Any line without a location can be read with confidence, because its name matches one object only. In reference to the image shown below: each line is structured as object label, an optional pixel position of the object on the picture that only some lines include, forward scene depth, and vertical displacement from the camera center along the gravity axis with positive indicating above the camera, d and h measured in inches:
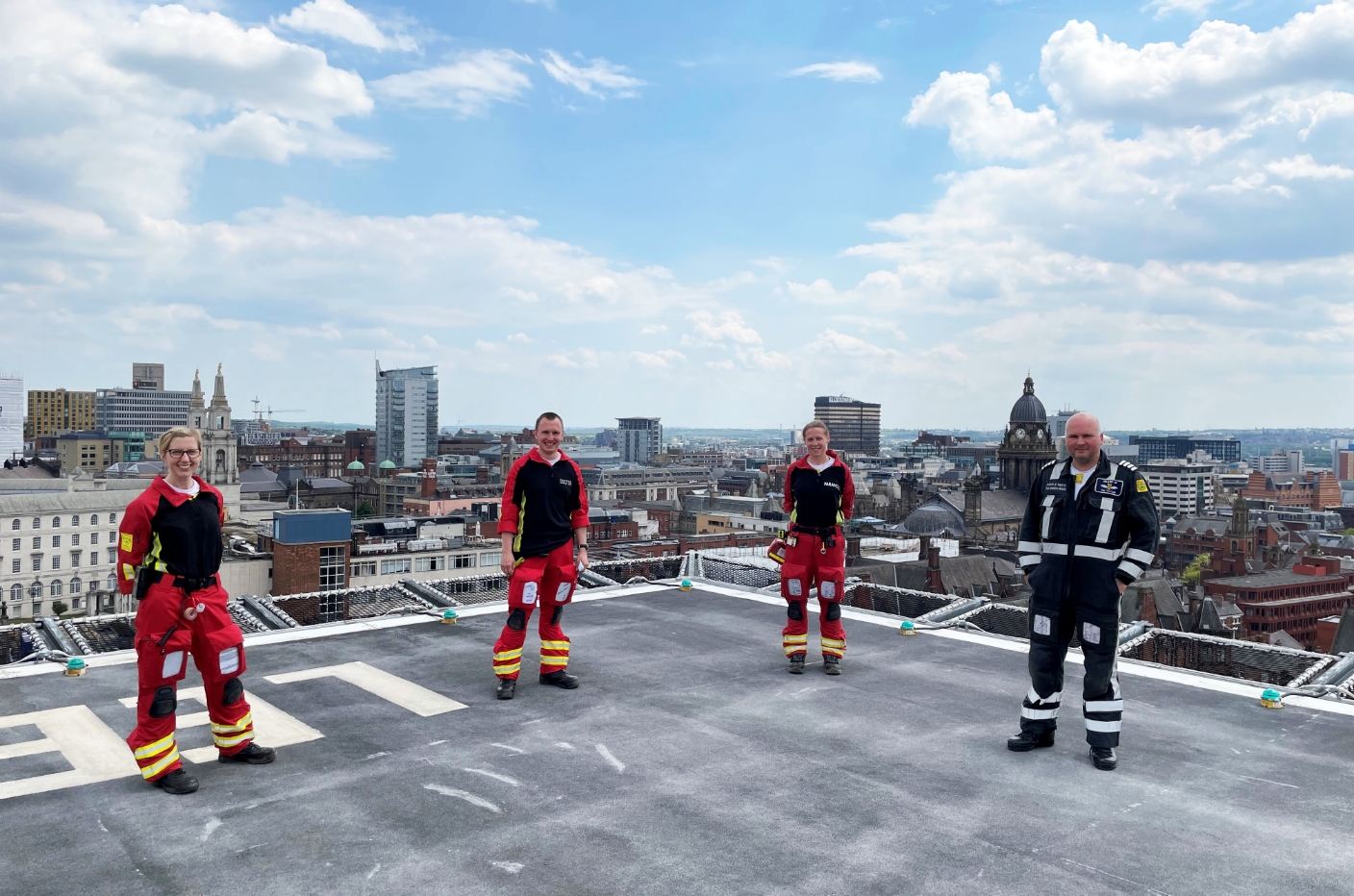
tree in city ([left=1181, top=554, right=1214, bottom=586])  4111.7 -553.3
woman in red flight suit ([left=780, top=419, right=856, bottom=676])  414.3 -35.4
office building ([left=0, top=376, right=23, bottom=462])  7657.5 +136.8
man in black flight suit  301.0 -39.2
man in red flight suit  379.6 -37.3
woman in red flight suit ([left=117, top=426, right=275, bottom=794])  272.1 -48.5
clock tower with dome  5605.3 +1.1
